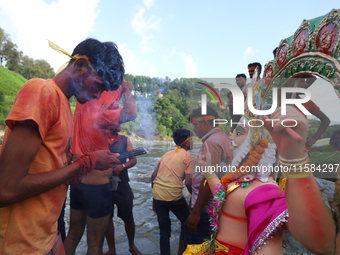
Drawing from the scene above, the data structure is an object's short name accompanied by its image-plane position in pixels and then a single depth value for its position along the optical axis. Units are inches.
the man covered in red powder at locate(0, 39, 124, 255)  40.0
